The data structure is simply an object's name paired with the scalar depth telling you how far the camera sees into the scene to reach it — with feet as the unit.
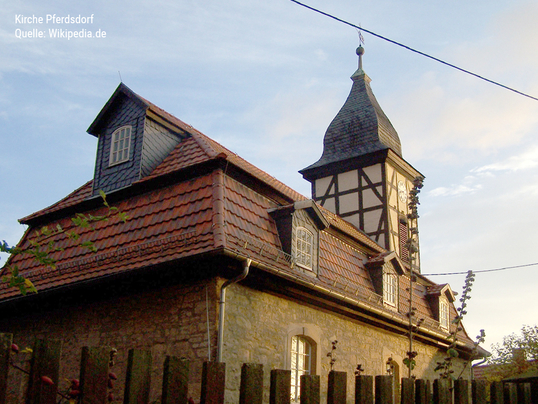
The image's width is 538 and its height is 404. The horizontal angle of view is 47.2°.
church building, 32.09
